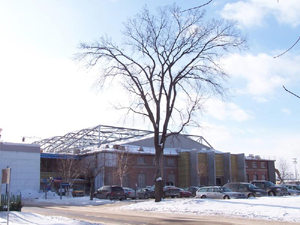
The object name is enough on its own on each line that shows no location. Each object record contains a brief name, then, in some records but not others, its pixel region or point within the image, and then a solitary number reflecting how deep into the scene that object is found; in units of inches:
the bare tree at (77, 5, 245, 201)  1058.1
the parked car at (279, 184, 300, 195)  1451.8
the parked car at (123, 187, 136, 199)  1595.7
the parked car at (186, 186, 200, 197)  1720.2
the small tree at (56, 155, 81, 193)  1952.5
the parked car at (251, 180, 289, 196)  1316.4
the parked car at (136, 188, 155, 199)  1603.1
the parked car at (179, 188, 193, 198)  1610.5
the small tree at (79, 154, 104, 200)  2089.1
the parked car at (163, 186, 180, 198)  1563.7
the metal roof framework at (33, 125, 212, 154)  2765.7
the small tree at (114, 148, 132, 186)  2048.5
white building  1868.8
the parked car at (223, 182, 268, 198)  1226.0
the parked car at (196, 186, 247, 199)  1089.8
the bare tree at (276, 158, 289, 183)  4474.7
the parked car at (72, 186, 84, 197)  1845.5
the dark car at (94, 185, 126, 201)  1486.2
